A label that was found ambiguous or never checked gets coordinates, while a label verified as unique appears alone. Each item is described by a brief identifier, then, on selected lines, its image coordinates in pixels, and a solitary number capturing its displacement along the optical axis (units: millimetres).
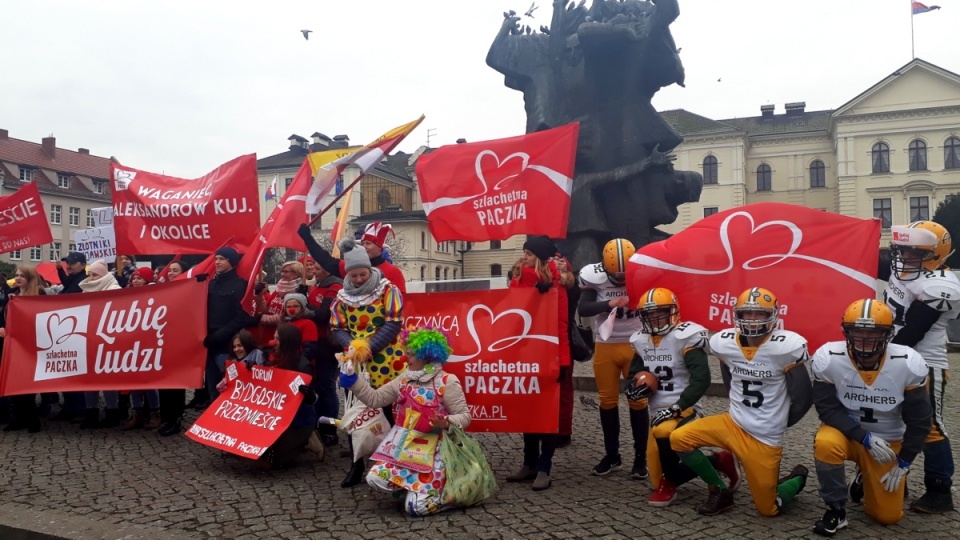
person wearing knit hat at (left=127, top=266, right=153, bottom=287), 9078
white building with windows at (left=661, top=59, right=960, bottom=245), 59156
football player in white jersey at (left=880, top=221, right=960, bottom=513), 5207
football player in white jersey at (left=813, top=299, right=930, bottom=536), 4738
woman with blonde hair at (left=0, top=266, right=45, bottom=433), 8492
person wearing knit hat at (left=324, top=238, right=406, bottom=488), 6148
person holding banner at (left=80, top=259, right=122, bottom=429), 8562
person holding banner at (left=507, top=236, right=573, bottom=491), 6098
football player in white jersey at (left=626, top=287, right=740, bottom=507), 5414
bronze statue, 12484
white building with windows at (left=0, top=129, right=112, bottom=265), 65000
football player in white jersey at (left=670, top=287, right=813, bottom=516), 5035
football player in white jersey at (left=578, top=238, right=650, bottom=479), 6242
